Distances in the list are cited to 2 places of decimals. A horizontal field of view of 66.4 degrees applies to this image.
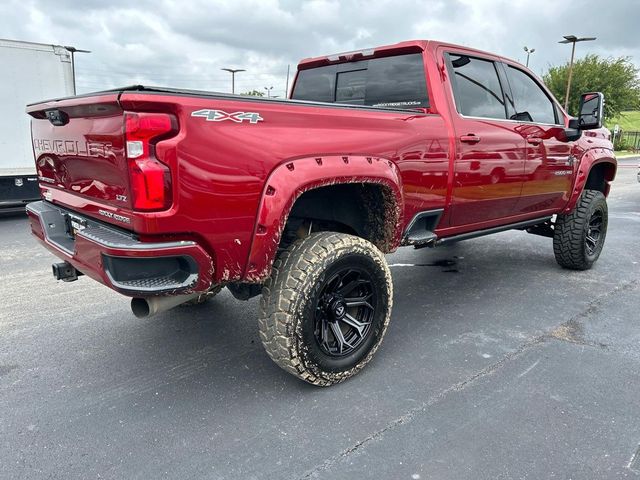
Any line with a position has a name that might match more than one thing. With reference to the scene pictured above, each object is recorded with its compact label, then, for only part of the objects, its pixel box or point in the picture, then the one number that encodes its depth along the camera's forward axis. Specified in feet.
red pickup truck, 6.97
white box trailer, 27.37
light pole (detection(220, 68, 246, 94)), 114.62
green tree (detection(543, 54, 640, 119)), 114.62
